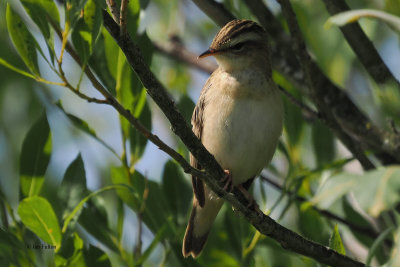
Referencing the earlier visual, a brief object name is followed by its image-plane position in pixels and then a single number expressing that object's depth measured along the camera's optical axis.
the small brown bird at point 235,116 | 7.32
